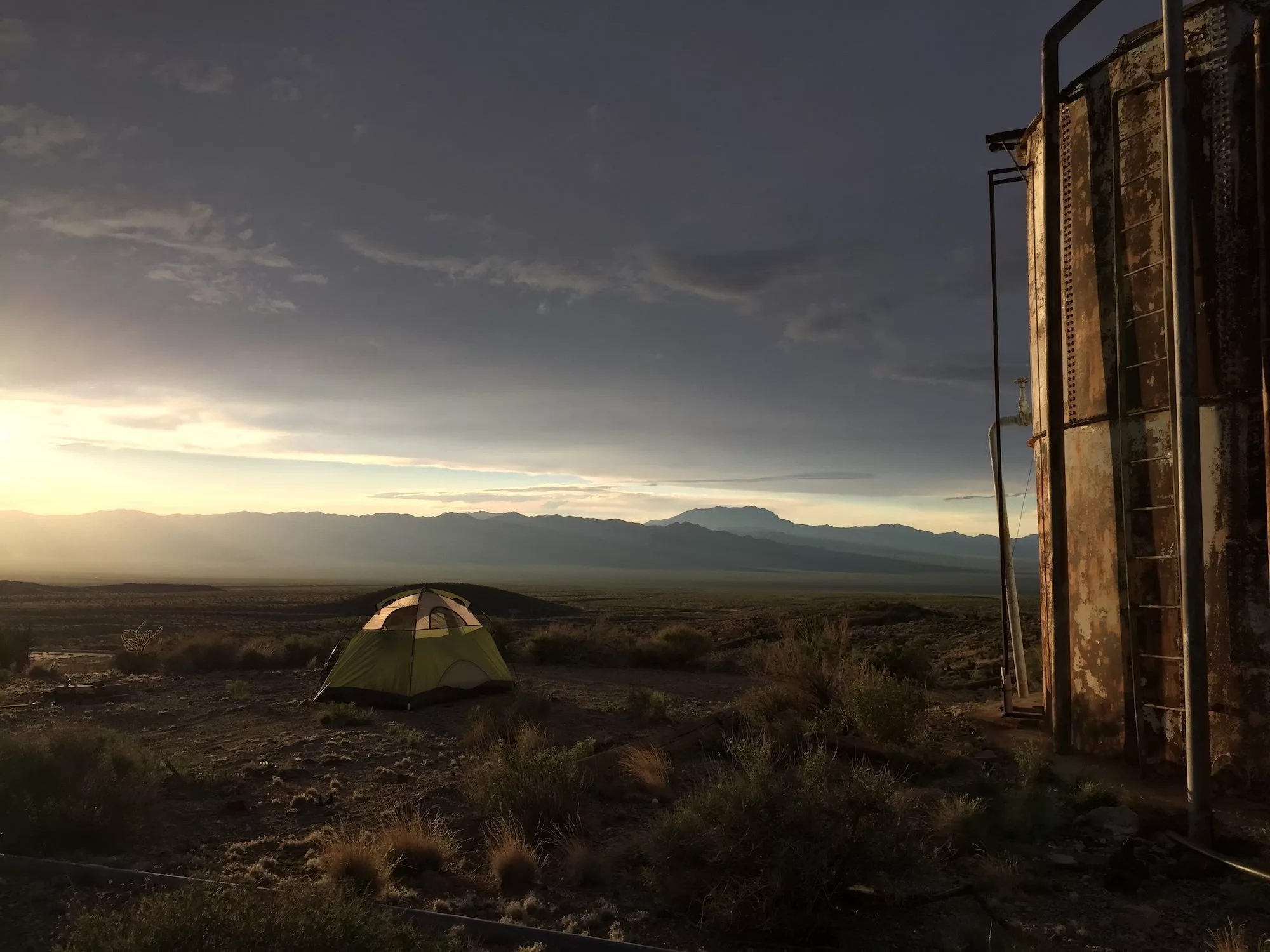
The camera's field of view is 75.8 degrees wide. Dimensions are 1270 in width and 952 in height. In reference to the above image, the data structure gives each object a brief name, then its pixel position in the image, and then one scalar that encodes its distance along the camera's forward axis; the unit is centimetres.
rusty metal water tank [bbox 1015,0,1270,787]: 786
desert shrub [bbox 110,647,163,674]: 2055
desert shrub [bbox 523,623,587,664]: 2278
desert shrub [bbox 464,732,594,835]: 786
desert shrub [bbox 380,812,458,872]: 679
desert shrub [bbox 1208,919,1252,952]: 479
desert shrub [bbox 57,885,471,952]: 408
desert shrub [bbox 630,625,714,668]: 2252
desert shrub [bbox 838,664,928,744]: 1035
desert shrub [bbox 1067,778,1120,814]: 767
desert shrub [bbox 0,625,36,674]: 2031
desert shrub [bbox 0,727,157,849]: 716
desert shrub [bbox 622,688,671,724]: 1324
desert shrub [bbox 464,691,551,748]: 1146
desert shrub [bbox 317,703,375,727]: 1305
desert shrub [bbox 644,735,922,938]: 563
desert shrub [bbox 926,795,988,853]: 703
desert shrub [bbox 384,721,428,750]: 1158
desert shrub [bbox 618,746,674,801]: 891
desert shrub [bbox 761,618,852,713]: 1236
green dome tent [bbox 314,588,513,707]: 1459
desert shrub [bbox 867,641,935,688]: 1535
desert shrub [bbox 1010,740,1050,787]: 845
